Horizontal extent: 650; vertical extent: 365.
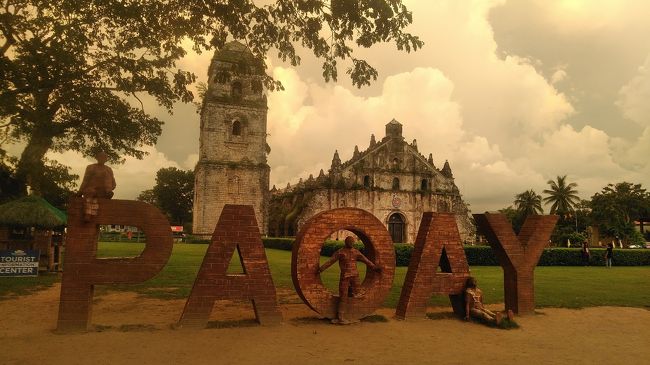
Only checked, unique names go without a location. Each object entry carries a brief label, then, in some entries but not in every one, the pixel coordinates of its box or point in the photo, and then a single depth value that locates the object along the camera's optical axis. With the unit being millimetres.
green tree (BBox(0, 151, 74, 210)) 16786
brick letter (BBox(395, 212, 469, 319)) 7477
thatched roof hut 13109
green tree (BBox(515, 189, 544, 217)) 57728
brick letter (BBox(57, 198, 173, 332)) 6117
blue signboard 11617
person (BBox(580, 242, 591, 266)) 21359
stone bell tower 31500
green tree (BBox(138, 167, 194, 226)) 56094
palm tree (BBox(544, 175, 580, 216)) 49531
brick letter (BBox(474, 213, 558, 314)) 8023
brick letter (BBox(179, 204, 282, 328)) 6468
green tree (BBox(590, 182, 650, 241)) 41722
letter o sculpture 6980
